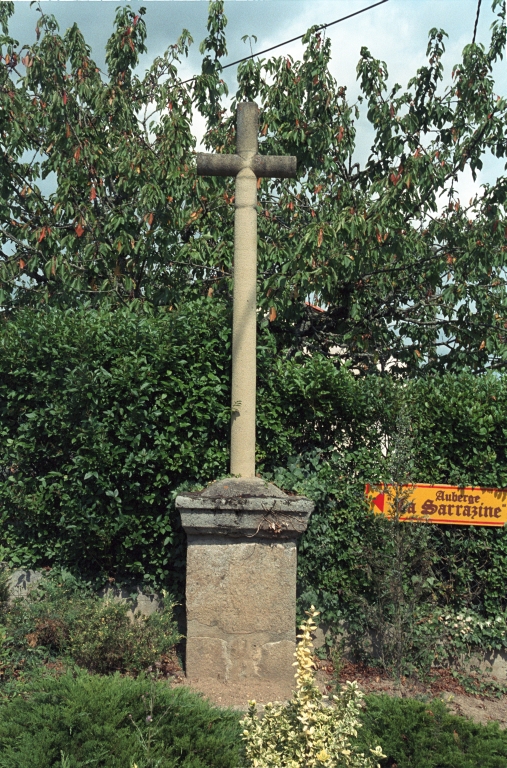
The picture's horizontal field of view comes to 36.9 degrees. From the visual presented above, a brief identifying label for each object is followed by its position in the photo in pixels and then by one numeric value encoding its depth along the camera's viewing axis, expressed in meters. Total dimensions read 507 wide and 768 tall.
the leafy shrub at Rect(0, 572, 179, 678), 5.00
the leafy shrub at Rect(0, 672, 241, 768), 3.45
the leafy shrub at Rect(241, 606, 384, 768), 3.28
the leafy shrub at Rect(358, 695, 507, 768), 3.84
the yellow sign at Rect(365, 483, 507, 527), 5.93
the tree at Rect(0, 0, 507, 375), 7.45
